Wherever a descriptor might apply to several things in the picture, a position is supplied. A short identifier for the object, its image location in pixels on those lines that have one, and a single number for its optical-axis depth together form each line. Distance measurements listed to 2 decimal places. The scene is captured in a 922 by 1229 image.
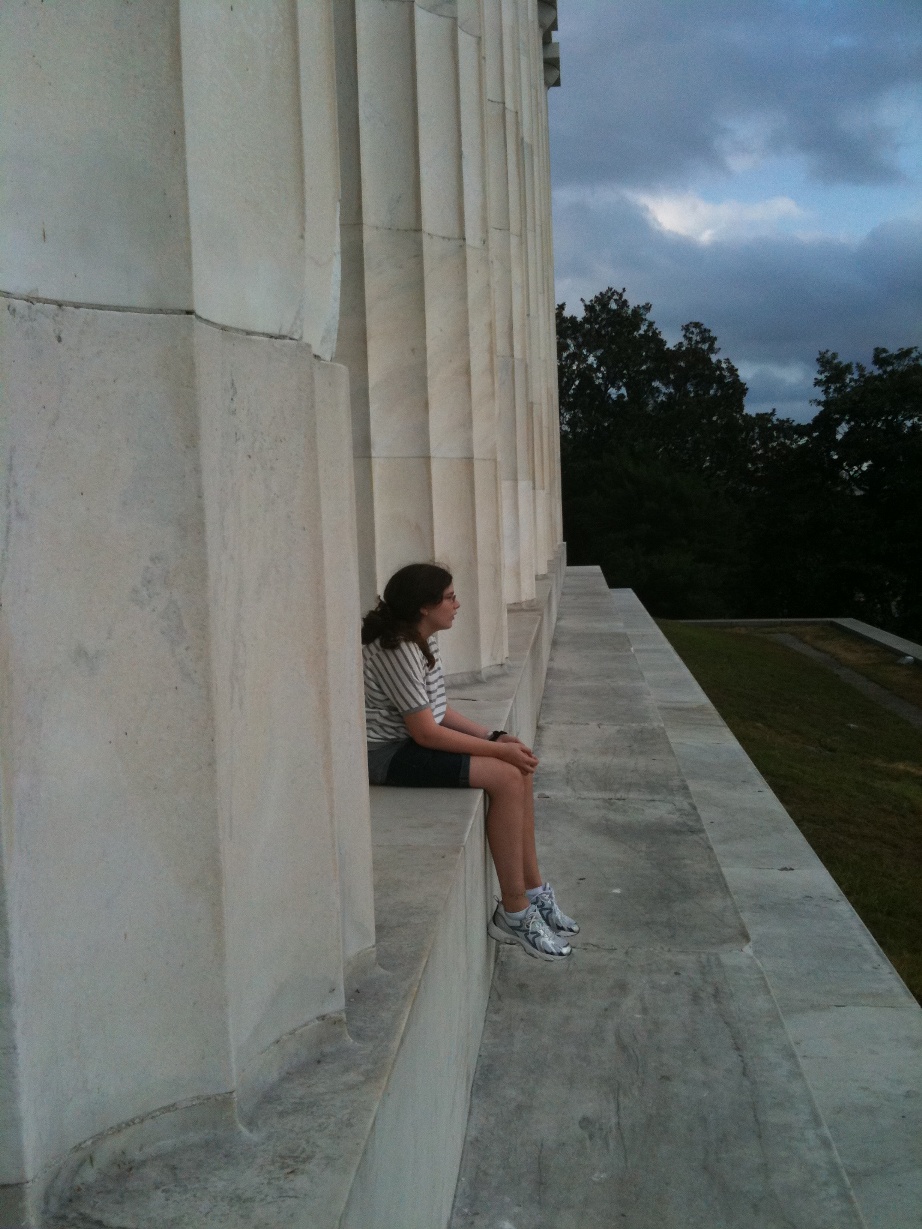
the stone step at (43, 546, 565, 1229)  2.52
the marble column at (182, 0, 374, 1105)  2.76
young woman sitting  5.94
